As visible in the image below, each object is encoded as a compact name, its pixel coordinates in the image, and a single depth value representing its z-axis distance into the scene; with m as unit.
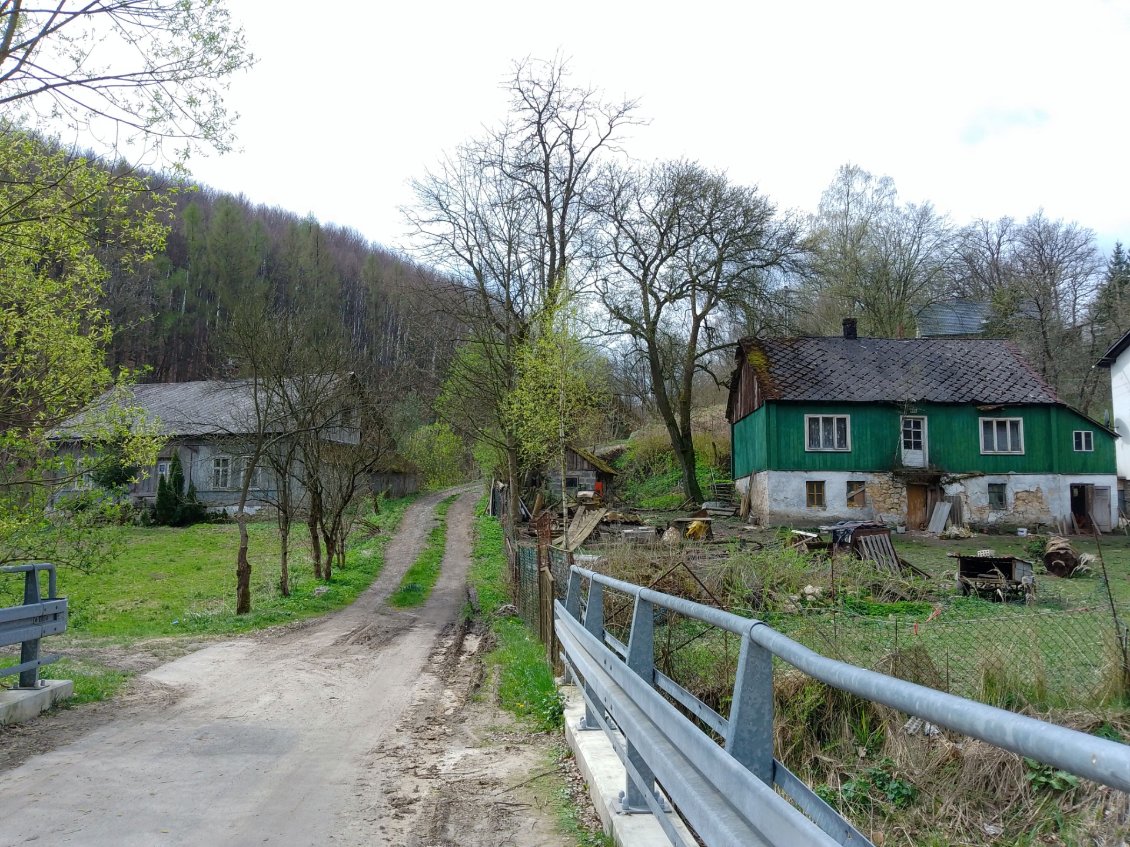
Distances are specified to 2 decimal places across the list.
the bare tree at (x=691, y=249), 32.84
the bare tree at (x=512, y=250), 30.98
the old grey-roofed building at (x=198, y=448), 43.69
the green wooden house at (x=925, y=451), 33.25
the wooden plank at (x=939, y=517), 32.34
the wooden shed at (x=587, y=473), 43.94
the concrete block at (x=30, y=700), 7.30
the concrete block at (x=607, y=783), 4.16
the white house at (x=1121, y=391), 38.09
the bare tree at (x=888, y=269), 46.16
